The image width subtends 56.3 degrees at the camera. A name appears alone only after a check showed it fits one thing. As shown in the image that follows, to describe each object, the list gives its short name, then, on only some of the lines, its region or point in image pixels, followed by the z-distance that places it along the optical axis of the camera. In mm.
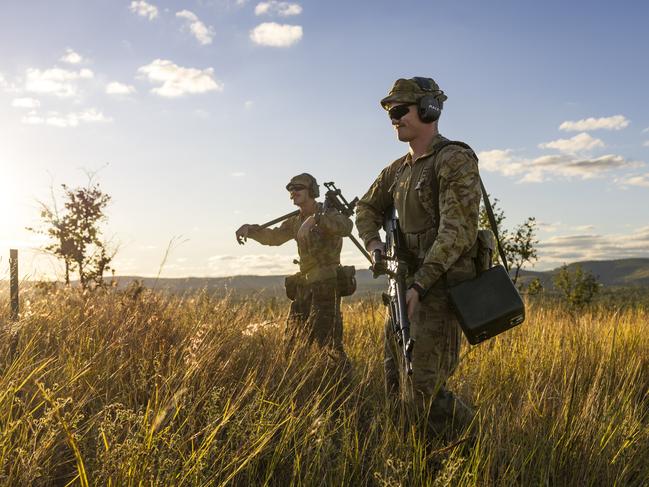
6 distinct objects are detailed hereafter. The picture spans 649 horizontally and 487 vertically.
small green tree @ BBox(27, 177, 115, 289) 13109
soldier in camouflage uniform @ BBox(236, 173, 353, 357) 6418
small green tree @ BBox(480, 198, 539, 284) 17391
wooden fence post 5091
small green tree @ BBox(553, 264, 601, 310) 19969
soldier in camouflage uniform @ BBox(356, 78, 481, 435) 3312
